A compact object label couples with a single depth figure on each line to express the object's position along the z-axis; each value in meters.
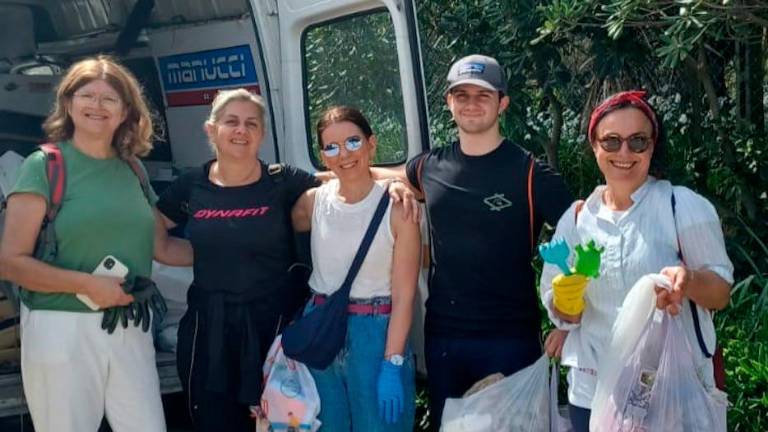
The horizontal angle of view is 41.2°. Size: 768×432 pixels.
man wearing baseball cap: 3.50
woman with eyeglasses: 3.35
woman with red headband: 2.92
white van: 4.41
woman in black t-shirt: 3.68
